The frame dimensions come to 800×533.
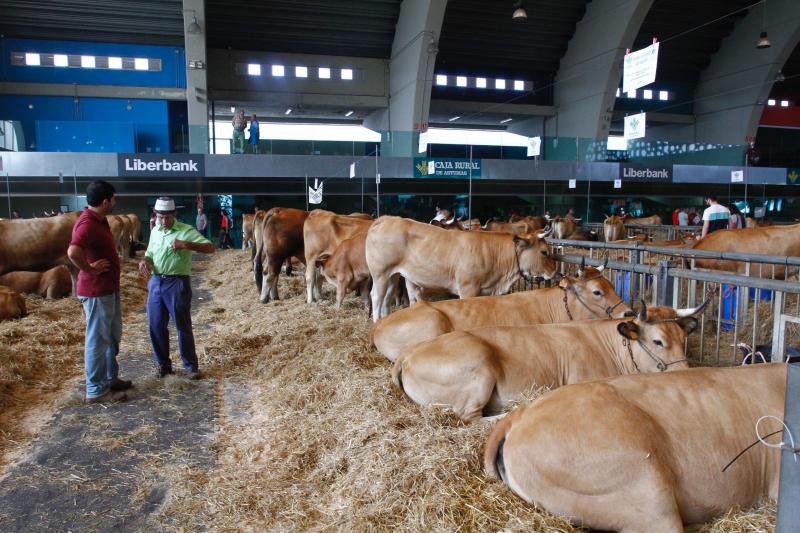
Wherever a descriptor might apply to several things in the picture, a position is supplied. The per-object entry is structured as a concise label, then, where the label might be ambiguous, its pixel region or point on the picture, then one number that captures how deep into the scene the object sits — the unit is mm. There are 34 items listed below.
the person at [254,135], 22672
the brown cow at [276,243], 10461
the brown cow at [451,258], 7484
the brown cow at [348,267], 9211
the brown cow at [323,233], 10438
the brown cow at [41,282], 10234
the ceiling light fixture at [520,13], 20500
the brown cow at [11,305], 8164
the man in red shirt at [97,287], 5258
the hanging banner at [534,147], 16823
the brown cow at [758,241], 8562
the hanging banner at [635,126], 13742
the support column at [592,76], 24922
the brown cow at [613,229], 16594
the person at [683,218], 23359
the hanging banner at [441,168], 22891
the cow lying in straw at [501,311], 5379
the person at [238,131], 22500
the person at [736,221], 14141
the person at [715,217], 11922
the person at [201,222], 21953
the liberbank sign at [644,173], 24828
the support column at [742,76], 27219
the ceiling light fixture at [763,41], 21188
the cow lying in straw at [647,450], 2525
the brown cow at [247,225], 19219
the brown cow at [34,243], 9578
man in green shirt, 5820
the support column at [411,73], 23484
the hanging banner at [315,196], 15141
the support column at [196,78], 22453
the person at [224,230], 23344
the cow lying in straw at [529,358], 3961
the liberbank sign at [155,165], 21578
